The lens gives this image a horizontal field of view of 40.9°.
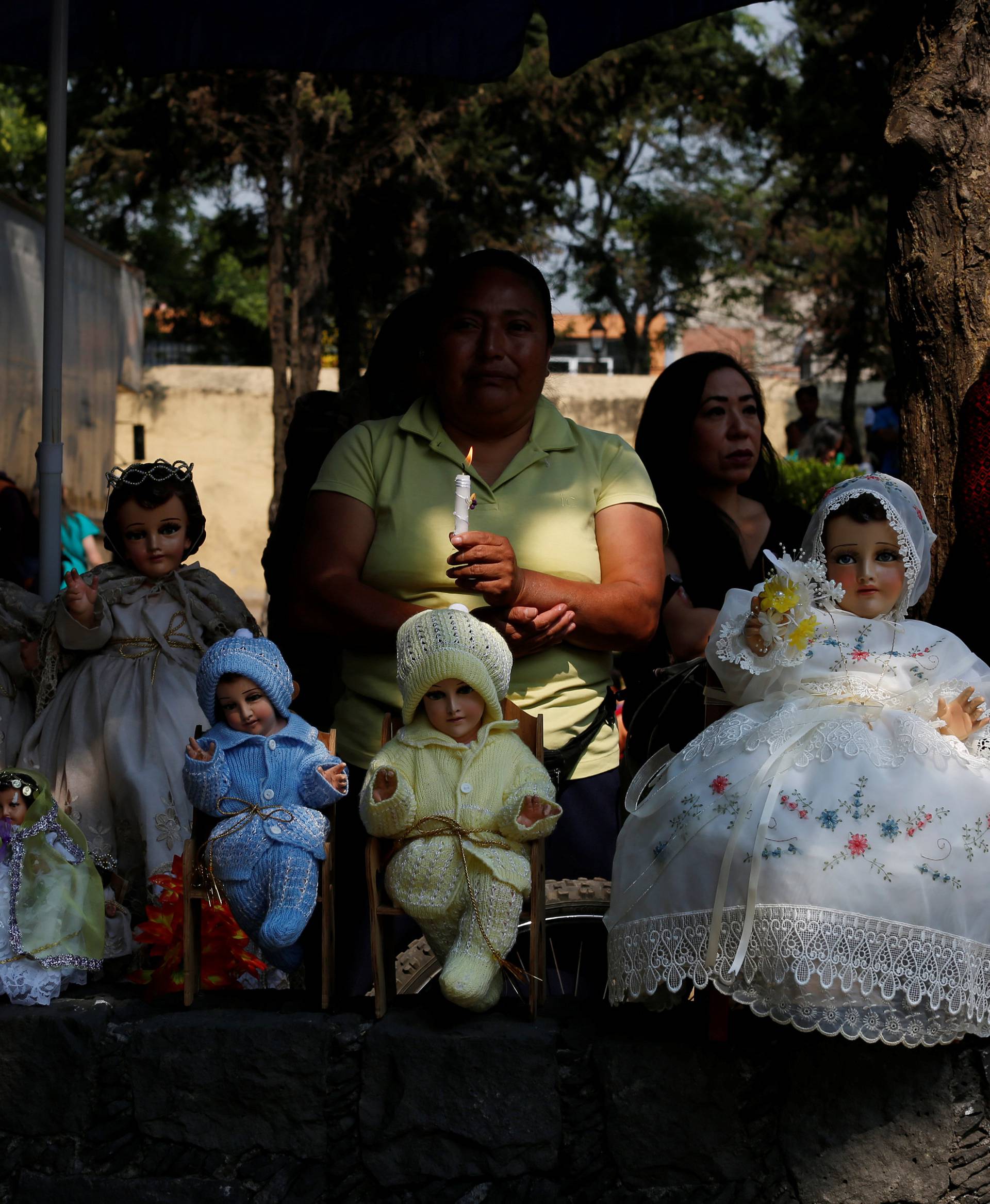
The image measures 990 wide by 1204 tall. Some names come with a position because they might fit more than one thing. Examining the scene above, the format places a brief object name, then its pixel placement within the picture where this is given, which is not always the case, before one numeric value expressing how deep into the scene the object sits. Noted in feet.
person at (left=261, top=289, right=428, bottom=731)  13.12
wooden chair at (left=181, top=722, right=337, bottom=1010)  9.07
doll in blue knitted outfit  8.99
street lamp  85.56
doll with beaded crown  11.60
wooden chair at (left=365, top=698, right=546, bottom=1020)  8.89
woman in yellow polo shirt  10.58
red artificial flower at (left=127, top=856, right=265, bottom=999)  9.78
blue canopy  14.56
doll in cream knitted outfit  8.64
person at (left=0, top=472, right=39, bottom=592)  15.51
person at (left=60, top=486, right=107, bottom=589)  28.22
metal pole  13.52
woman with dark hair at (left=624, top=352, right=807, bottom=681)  12.47
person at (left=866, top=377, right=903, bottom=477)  35.76
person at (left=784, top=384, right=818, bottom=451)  46.14
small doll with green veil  9.46
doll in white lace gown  7.95
